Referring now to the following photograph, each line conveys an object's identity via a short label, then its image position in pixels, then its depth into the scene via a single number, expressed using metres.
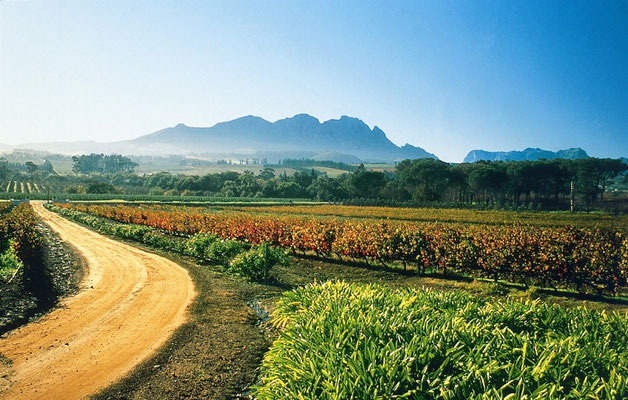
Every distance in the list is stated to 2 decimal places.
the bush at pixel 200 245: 18.83
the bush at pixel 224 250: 17.09
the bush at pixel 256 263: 14.55
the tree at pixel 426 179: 99.96
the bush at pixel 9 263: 12.37
